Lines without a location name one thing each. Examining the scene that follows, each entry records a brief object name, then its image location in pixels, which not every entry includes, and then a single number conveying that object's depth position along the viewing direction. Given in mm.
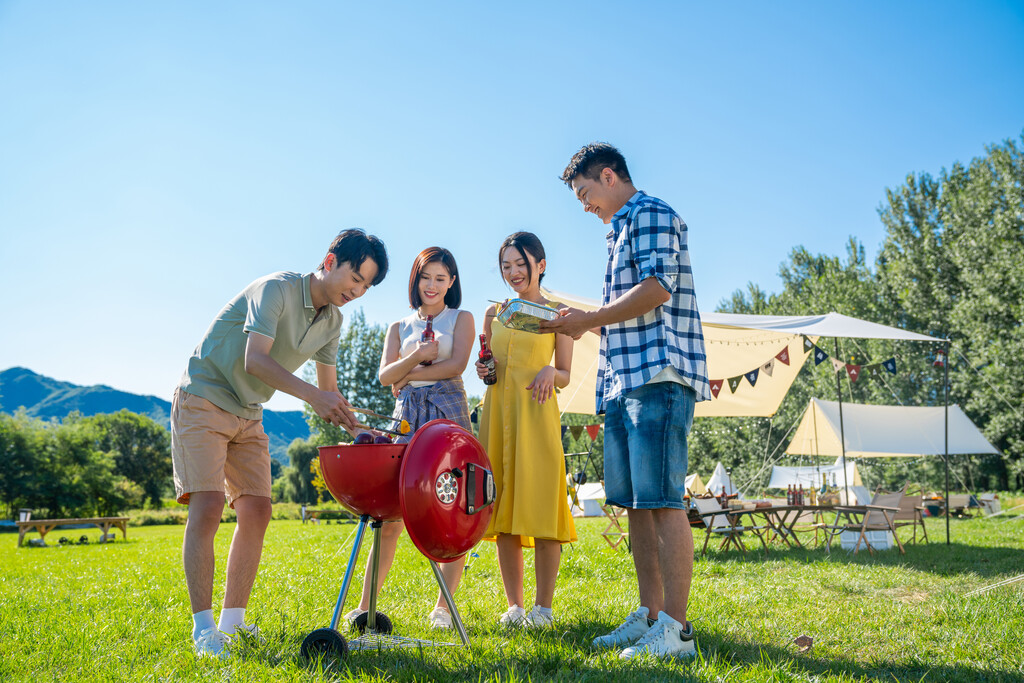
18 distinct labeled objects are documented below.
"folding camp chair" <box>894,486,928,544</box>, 7906
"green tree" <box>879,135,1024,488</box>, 21016
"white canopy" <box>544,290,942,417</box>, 8102
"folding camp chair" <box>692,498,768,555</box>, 6820
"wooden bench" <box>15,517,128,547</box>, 14039
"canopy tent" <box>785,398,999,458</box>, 13720
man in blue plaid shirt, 2383
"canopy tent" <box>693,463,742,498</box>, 19297
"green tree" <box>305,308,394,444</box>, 33281
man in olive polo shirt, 2508
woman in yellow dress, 2959
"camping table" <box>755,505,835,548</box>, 6714
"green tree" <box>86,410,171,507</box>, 48906
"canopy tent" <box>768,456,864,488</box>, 18219
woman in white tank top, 3057
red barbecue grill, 2170
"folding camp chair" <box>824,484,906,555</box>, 6723
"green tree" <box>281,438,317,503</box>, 44781
